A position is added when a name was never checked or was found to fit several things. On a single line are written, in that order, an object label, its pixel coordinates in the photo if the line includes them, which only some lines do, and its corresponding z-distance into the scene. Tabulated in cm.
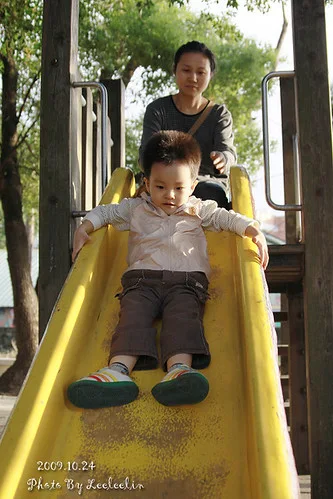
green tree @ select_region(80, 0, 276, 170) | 1451
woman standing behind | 436
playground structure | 379
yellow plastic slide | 210
